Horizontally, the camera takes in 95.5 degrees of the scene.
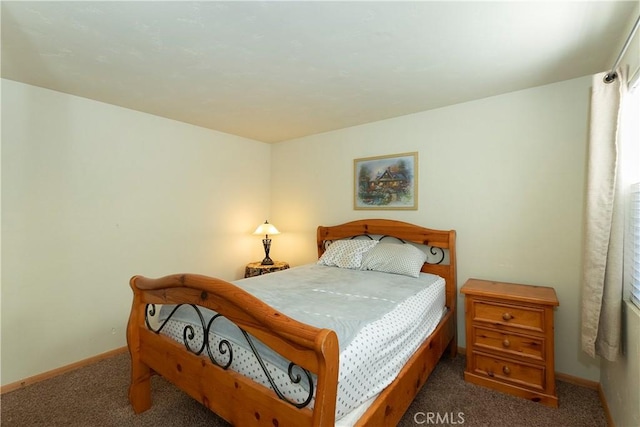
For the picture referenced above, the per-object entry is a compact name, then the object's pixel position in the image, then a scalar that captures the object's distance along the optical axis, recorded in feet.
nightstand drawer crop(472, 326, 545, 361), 6.70
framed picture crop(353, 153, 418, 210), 10.21
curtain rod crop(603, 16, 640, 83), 4.93
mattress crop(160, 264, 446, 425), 4.20
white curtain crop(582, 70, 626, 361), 5.54
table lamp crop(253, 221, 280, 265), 12.62
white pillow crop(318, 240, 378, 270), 9.95
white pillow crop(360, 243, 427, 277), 8.84
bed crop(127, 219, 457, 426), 3.59
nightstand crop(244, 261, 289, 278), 11.95
